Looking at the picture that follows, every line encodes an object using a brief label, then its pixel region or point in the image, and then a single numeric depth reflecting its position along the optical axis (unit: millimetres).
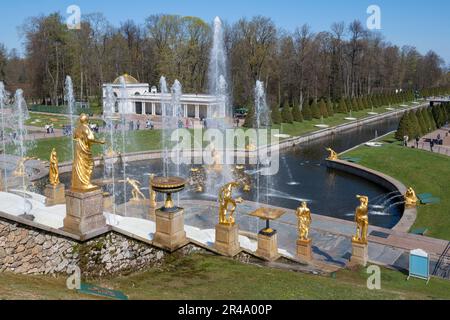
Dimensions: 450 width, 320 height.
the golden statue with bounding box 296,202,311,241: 15258
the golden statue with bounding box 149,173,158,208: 19509
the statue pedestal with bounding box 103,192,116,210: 17394
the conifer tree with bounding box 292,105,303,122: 58062
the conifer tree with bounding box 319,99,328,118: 62375
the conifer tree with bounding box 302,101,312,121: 59938
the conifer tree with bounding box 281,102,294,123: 56281
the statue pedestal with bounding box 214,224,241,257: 13484
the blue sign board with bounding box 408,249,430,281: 13453
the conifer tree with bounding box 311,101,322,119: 61553
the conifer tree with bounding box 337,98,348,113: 69750
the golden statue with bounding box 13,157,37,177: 26594
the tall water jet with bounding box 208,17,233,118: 53862
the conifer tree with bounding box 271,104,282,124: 54750
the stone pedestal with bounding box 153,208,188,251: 12648
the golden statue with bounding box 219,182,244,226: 13664
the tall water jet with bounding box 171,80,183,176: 47797
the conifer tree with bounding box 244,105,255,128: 51269
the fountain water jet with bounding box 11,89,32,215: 15461
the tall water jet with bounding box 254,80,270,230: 26531
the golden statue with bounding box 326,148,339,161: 36188
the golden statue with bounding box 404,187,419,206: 23516
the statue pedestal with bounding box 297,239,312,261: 15438
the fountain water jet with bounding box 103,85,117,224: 27342
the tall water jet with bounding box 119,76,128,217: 25592
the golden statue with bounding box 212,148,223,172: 33406
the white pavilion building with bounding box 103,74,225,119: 59312
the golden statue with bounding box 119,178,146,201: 21859
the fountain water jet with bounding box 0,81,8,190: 23602
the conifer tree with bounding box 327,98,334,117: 64825
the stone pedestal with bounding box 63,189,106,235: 11719
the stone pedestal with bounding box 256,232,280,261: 14047
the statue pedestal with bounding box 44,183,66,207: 16703
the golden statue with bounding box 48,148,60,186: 17109
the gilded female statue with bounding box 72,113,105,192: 11750
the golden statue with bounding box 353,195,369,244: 14773
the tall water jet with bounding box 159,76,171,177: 34859
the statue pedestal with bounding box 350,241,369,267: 14867
